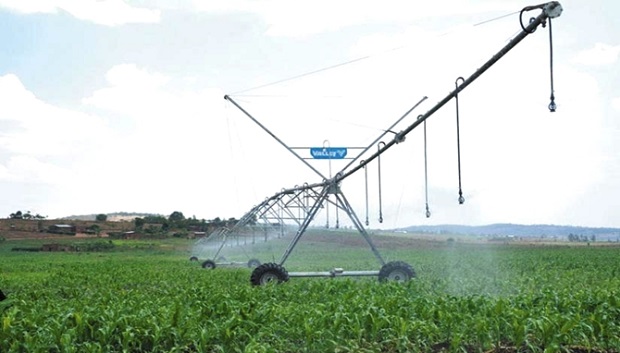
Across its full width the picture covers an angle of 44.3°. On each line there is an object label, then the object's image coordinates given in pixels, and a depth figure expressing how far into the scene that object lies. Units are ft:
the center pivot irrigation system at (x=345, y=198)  38.55
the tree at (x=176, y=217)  362.18
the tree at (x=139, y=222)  347.36
